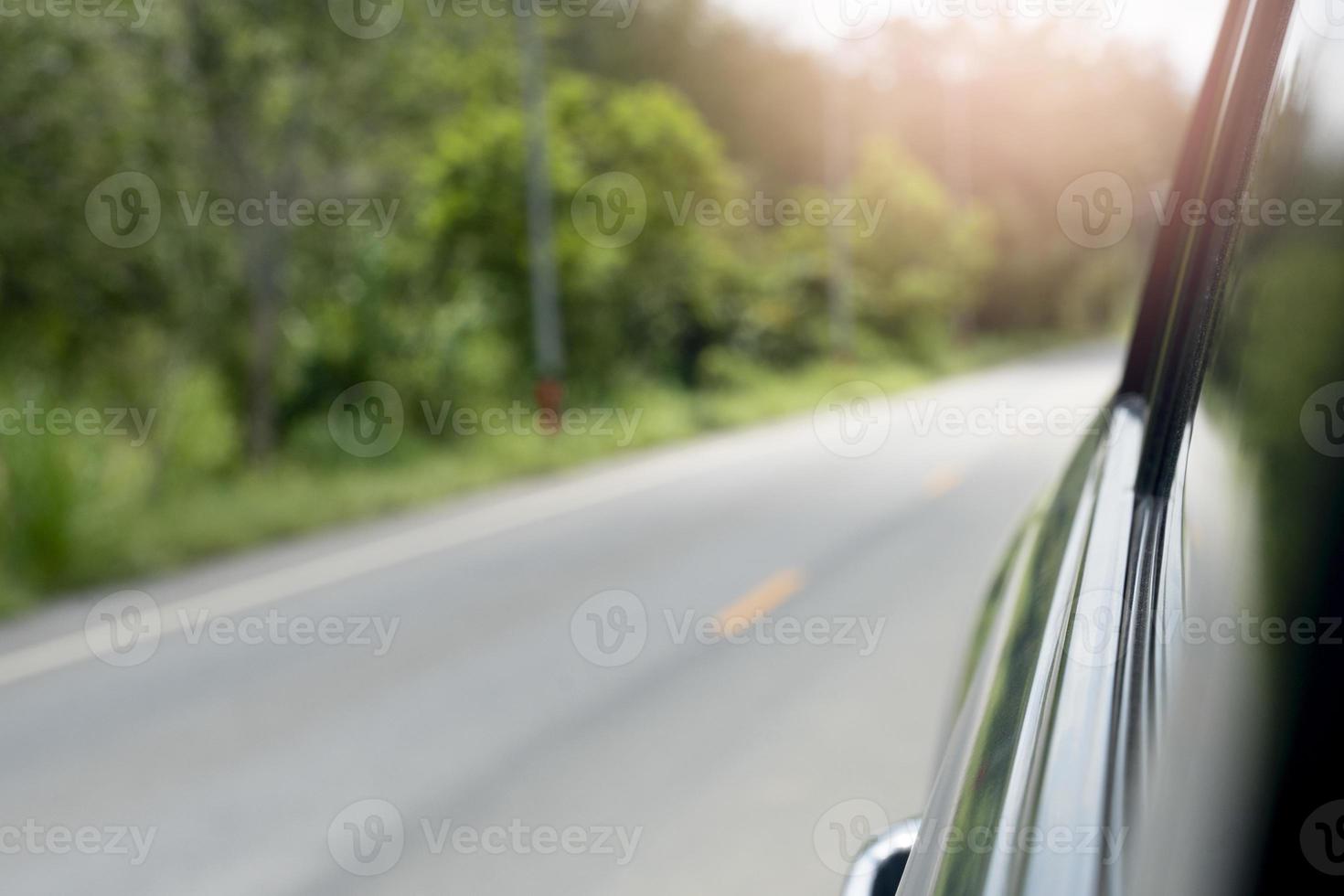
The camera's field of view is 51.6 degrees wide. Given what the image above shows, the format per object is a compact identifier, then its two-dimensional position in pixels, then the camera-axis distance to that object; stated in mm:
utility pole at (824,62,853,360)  29891
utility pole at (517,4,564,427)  17156
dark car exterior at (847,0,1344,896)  807
